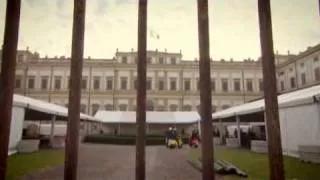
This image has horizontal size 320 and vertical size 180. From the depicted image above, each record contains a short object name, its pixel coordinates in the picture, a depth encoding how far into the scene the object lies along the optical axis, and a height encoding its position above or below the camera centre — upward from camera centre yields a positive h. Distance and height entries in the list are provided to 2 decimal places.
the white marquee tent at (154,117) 34.59 +1.56
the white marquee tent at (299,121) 11.08 +0.36
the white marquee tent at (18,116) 13.81 +0.67
